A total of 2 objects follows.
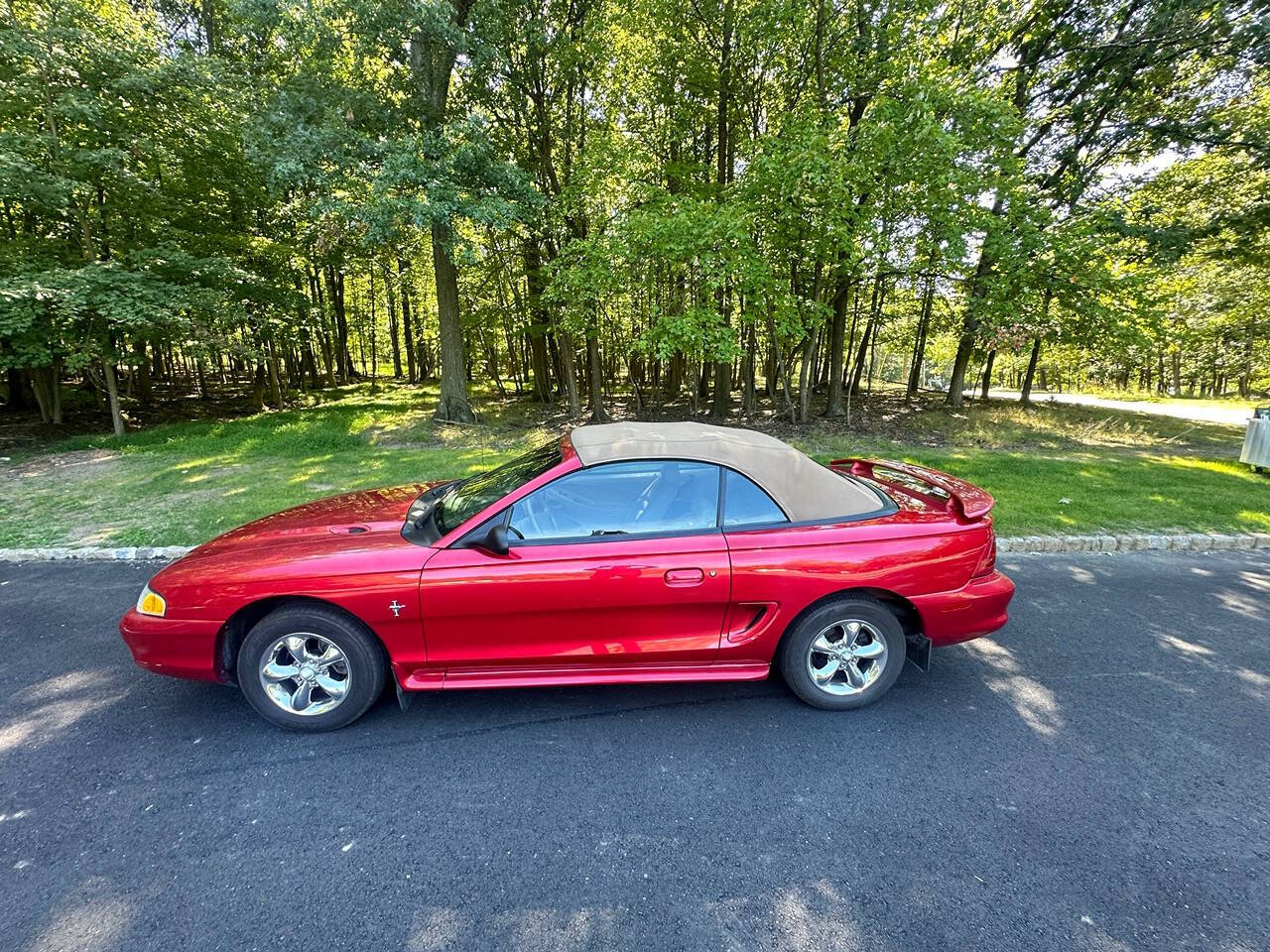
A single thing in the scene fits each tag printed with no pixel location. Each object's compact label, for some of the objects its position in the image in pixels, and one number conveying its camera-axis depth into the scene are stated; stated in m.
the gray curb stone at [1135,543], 5.38
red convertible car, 2.65
